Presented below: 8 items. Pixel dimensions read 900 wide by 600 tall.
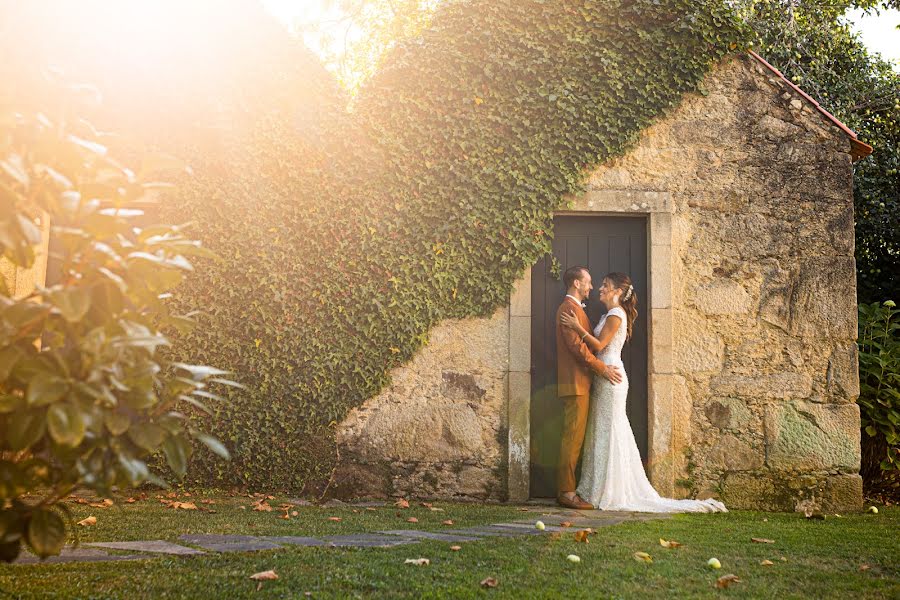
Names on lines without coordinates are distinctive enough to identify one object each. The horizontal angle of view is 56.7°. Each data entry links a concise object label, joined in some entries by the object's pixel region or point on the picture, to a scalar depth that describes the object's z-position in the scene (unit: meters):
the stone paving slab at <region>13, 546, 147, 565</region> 3.67
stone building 7.07
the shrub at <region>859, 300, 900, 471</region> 7.89
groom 6.98
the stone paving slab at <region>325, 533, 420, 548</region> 4.39
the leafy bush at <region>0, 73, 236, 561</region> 1.84
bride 6.81
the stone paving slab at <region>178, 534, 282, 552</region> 4.12
